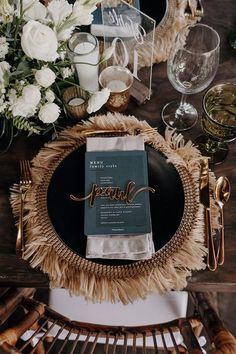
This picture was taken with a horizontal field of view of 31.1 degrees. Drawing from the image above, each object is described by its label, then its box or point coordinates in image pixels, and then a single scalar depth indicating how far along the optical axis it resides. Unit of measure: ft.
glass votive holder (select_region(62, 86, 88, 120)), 2.98
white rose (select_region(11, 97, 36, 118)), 2.54
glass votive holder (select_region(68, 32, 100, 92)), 2.81
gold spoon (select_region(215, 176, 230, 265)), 2.62
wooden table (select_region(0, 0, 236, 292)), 2.60
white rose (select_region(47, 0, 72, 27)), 2.50
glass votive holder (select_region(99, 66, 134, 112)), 3.03
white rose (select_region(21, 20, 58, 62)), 2.33
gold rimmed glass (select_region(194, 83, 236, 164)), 2.98
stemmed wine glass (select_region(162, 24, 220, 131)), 2.79
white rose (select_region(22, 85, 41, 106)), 2.50
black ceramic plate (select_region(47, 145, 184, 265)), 2.58
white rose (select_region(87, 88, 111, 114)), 2.71
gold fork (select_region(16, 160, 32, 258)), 2.63
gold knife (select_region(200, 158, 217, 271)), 2.58
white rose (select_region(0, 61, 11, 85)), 2.51
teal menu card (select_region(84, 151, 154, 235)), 2.59
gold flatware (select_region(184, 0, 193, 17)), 3.38
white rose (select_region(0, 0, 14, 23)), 2.40
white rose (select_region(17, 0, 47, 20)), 2.53
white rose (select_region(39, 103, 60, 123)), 2.66
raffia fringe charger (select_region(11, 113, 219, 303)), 2.52
